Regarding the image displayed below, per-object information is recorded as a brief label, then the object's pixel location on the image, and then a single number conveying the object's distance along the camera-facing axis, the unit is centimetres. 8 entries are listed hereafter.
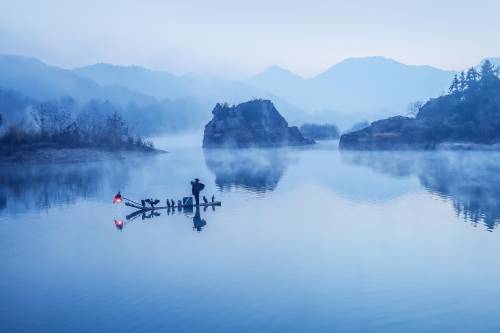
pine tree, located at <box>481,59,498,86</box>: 14912
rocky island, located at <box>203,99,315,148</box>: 19050
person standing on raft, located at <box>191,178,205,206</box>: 4334
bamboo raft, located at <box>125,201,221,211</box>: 4322
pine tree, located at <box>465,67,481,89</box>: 15442
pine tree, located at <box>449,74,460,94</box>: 16102
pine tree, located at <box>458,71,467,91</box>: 15850
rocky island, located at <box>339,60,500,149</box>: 13825
